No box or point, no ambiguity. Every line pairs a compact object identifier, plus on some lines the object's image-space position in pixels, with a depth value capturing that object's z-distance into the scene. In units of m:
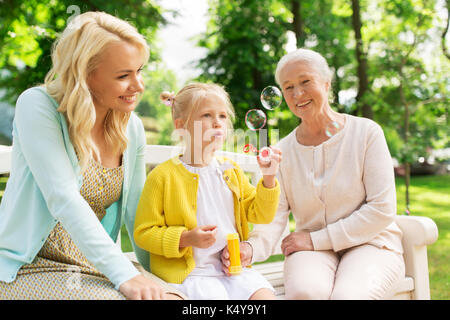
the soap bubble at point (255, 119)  2.41
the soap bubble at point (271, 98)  2.54
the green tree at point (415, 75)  6.44
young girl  1.88
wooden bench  2.38
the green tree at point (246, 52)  8.72
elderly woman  2.21
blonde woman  1.65
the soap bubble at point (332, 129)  2.39
